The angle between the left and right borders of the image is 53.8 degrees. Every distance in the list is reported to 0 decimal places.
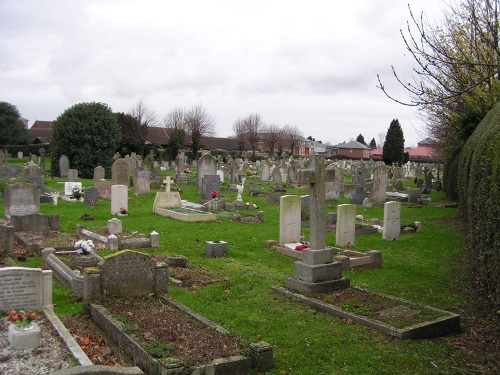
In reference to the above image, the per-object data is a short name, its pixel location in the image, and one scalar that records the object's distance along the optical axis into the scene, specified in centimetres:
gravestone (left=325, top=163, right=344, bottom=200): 2541
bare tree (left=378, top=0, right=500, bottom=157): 1700
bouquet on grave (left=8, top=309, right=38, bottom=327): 645
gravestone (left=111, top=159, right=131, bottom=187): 2670
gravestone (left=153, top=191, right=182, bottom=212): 2000
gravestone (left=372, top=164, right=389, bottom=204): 2462
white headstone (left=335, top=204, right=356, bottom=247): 1440
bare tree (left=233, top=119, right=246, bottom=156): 8793
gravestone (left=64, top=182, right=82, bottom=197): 2353
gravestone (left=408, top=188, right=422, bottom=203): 2745
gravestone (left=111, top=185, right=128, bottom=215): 1895
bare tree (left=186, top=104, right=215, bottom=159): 6916
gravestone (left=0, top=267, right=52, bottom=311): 760
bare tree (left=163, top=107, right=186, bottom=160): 5912
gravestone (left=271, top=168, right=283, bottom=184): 3726
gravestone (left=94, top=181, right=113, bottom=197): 2459
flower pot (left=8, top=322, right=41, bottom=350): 632
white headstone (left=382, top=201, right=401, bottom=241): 1542
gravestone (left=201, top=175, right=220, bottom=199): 2317
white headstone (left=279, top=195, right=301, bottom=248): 1407
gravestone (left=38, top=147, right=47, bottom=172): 3762
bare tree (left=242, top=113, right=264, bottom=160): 8885
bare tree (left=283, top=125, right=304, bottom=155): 9475
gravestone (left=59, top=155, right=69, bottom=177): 3506
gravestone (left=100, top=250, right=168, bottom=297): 838
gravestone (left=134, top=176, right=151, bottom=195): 2612
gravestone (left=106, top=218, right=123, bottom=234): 1486
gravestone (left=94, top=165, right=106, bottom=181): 3416
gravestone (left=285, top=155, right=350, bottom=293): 955
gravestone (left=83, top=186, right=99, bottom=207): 2109
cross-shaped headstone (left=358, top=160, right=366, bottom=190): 2658
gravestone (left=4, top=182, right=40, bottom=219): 1526
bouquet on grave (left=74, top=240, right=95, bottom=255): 1049
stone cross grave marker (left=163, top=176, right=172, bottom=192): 2080
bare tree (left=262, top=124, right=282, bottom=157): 8919
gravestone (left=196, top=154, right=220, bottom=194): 2722
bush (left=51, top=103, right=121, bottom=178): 3569
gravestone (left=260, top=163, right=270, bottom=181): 3901
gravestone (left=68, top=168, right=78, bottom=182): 3197
